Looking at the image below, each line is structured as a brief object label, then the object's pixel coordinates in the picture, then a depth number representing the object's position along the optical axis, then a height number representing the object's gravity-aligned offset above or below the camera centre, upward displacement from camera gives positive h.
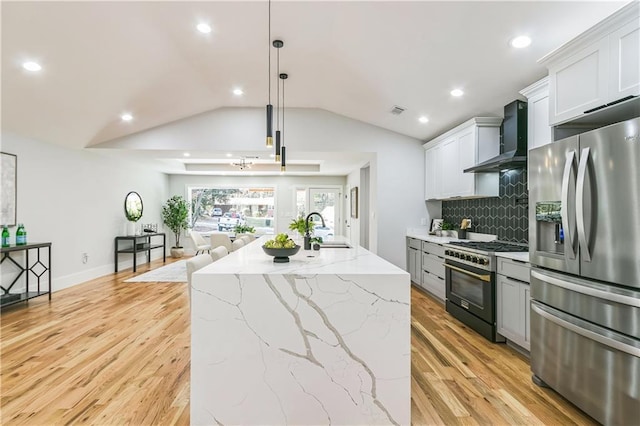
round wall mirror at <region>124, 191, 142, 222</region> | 7.03 +0.18
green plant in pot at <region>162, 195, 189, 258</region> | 8.66 -0.06
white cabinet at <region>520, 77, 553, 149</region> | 2.90 +0.96
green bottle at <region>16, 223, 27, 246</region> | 4.20 -0.29
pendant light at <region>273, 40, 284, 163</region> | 3.37 +1.77
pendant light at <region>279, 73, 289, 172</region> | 4.02 +0.79
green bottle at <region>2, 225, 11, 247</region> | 3.98 -0.28
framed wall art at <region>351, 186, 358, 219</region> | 8.19 +0.36
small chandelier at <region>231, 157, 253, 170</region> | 7.10 +1.19
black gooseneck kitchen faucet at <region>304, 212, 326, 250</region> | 2.96 -0.22
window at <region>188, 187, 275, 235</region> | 9.77 +0.16
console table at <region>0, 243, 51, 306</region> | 3.95 -0.76
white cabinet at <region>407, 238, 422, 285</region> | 5.00 -0.68
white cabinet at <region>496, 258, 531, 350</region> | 2.69 -0.74
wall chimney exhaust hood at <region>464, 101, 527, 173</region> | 3.29 +0.82
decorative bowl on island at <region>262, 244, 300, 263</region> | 2.17 -0.24
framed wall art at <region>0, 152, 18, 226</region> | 4.16 +0.34
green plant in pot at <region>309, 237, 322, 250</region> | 2.94 -0.24
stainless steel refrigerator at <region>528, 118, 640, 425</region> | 1.67 -0.33
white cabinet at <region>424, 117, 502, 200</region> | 4.03 +0.79
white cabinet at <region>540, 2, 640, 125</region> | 1.87 +0.96
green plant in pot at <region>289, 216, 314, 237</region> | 2.91 -0.09
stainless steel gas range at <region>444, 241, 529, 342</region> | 3.08 -0.68
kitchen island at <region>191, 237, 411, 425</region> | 1.81 -0.74
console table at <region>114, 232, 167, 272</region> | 6.59 -0.66
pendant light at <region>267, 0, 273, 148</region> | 2.81 +0.82
